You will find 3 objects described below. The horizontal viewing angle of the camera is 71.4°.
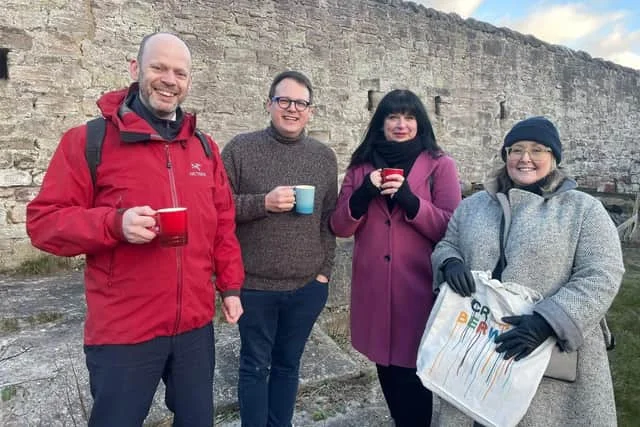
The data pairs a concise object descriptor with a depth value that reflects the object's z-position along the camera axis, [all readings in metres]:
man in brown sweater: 1.91
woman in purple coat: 1.89
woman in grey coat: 1.40
